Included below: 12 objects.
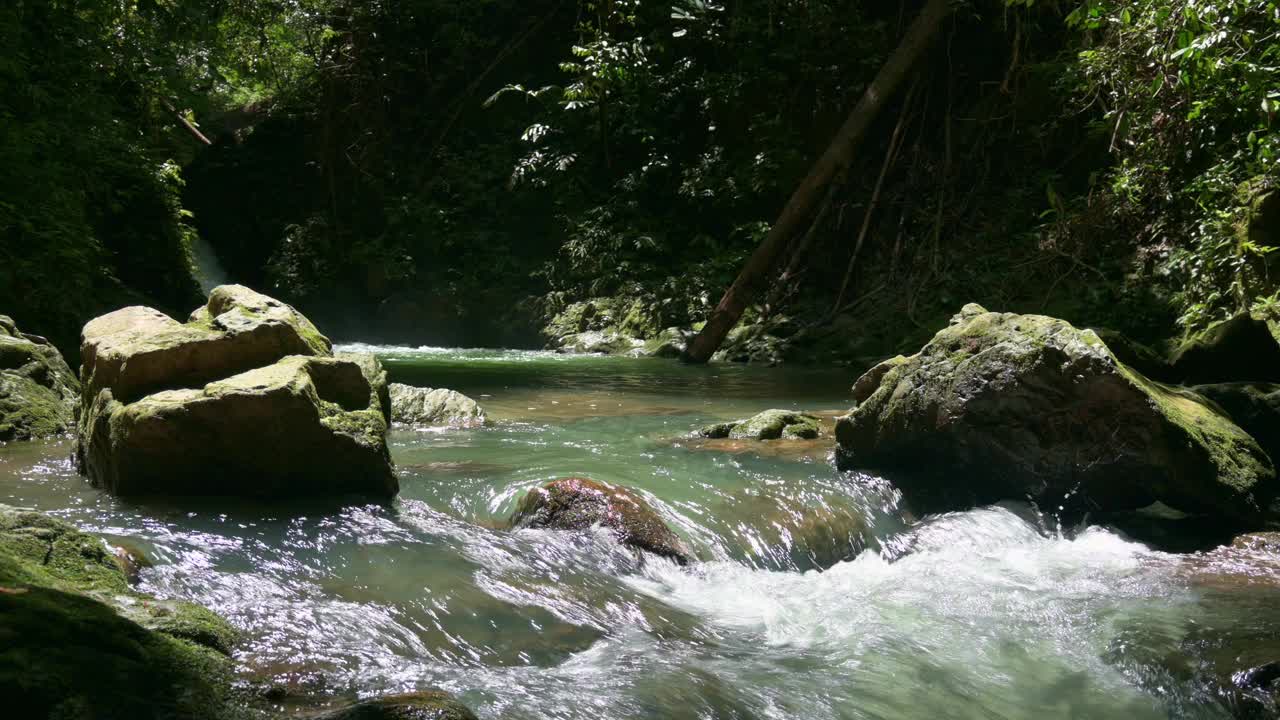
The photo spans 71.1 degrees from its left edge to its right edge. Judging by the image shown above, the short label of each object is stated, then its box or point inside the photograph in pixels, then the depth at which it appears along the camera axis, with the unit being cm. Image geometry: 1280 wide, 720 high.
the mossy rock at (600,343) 1534
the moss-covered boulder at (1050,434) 558
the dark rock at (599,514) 502
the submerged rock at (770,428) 761
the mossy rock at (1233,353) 700
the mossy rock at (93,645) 203
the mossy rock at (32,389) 664
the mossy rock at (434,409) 827
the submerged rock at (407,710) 220
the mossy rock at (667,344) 1459
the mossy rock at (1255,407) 651
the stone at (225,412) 486
